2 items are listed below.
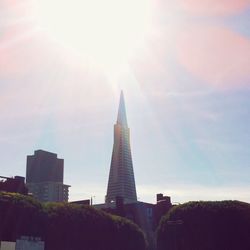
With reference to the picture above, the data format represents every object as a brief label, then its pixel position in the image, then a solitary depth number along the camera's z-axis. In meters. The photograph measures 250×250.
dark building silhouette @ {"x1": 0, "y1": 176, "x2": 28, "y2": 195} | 38.46
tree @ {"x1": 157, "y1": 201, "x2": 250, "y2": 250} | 34.75
